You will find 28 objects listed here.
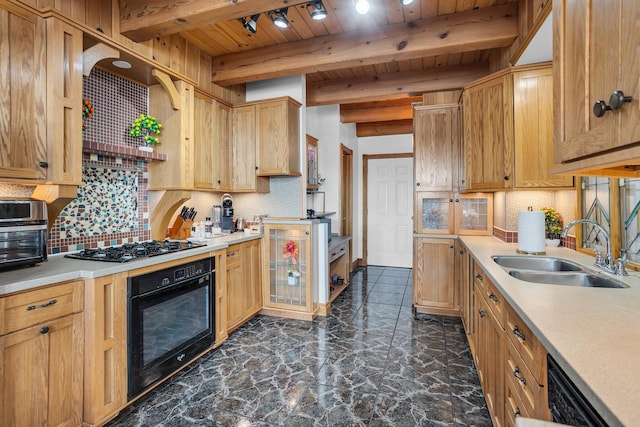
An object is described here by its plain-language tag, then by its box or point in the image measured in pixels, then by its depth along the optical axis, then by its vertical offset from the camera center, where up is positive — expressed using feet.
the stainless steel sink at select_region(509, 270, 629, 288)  5.30 -1.18
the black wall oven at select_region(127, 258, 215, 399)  6.58 -2.52
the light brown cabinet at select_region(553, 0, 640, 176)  2.45 +1.15
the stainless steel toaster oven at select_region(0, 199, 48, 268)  5.41 -0.36
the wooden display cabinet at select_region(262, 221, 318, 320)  11.44 -2.23
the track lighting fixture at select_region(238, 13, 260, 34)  8.59 +5.07
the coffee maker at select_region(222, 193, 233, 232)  11.87 -0.17
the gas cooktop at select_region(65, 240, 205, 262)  6.75 -0.92
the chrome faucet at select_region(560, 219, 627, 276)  5.17 -0.89
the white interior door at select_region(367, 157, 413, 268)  19.84 +0.02
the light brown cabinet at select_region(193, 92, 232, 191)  10.54 +2.39
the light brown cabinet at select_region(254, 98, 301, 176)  11.51 +2.73
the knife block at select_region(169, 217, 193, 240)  10.29 -0.59
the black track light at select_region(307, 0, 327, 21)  7.80 +5.02
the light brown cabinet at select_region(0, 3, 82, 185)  5.72 +2.15
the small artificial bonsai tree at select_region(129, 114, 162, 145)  9.11 +2.43
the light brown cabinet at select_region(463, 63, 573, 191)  8.16 +2.18
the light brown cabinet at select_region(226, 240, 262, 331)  10.00 -2.38
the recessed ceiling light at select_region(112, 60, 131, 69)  8.24 +3.86
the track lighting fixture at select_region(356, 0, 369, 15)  7.34 +4.74
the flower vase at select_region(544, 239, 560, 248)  8.46 -0.84
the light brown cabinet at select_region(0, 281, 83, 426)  4.87 -2.38
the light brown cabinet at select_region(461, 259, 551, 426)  3.54 -2.12
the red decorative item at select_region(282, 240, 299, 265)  11.58 -1.43
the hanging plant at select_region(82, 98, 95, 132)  7.57 +2.41
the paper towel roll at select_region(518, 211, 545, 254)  7.49 -0.50
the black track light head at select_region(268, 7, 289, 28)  8.29 +5.16
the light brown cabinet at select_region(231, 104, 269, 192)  12.00 +2.32
